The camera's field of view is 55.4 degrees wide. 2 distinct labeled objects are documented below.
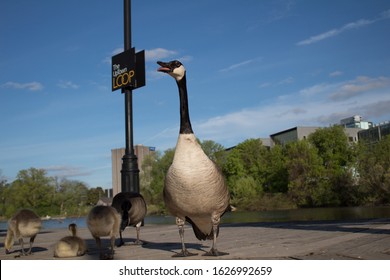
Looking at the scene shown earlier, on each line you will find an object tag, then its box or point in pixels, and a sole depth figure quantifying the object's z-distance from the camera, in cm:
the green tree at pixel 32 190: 7231
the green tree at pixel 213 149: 6875
